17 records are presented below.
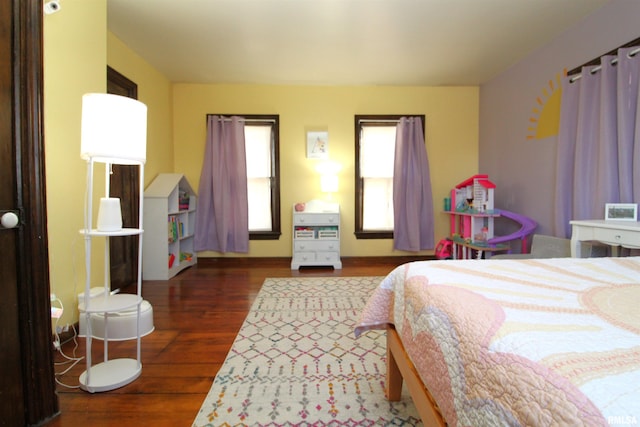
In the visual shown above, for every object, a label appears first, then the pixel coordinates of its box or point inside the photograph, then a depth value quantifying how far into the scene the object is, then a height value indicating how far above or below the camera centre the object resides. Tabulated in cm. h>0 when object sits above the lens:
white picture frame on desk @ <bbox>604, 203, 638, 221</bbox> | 196 -3
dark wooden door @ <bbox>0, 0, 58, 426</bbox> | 107 -9
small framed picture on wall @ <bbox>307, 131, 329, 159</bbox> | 400 +85
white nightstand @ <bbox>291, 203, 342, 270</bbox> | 375 -43
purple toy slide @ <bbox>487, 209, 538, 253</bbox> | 306 -23
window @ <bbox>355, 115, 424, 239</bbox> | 411 +49
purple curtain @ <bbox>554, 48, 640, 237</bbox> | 205 +50
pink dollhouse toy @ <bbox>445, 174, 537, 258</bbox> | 315 -13
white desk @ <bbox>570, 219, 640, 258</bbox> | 167 -16
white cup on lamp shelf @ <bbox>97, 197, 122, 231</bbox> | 136 -4
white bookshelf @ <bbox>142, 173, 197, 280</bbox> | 319 -22
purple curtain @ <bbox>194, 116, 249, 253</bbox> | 388 +24
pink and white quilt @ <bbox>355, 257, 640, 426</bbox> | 44 -26
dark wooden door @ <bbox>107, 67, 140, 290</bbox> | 284 +0
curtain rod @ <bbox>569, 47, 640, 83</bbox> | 207 +109
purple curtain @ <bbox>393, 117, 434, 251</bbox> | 396 +34
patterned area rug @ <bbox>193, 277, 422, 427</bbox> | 123 -86
